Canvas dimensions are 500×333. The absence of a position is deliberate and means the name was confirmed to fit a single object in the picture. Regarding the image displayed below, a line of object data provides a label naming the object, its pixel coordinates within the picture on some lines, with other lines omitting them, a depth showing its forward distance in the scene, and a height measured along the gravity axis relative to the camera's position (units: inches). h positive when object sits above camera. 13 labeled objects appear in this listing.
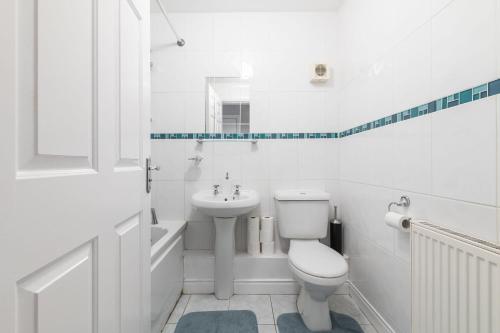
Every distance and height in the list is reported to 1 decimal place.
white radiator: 27.3 -14.9
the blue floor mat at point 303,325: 57.8 -38.3
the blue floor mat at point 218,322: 58.2 -38.3
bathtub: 52.7 -25.4
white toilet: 53.1 -21.9
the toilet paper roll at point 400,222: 44.4 -10.2
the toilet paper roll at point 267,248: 77.0 -25.5
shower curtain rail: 76.4 +40.0
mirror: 81.2 +20.0
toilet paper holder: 46.9 -6.9
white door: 16.8 +0.0
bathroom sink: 64.2 -10.4
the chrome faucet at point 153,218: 77.0 -16.2
